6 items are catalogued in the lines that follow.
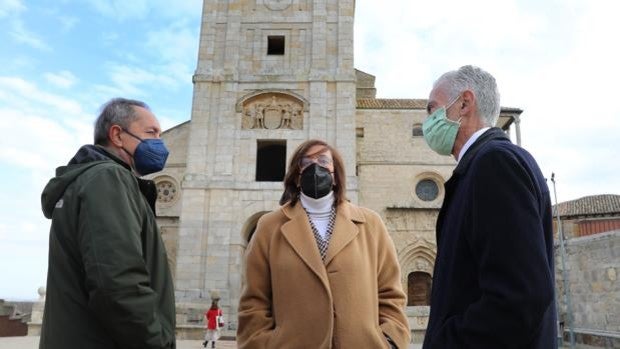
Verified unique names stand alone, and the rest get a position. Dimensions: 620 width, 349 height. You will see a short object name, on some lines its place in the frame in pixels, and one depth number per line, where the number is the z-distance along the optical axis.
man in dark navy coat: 1.83
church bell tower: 19.38
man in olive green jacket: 2.27
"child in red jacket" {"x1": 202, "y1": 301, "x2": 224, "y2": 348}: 12.92
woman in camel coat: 3.03
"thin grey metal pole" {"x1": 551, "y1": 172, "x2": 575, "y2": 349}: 14.29
